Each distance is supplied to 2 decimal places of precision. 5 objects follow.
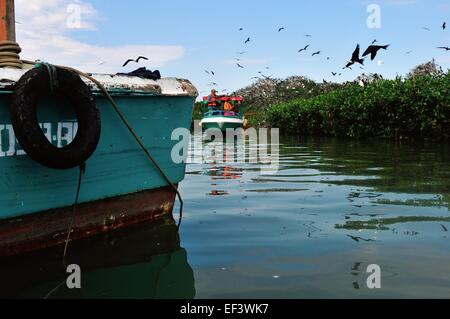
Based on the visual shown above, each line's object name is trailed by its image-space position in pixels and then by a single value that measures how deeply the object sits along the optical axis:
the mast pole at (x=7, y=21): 3.93
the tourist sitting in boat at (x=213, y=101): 26.30
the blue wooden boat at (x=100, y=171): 3.31
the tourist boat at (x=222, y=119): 23.66
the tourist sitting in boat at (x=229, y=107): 25.20
